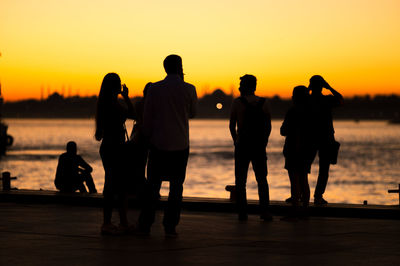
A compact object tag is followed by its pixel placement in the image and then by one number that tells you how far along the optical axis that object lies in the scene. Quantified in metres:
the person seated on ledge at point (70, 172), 15.91
